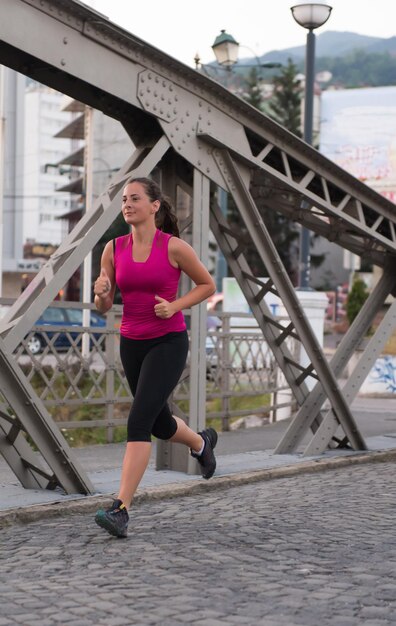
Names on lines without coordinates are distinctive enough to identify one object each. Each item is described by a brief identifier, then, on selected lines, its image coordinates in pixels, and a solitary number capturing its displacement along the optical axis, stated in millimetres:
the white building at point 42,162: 146875
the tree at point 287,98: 77938
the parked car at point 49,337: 10955
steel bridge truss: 7461
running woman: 6773
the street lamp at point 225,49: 27188
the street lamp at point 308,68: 17656
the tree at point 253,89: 77062
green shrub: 41156
